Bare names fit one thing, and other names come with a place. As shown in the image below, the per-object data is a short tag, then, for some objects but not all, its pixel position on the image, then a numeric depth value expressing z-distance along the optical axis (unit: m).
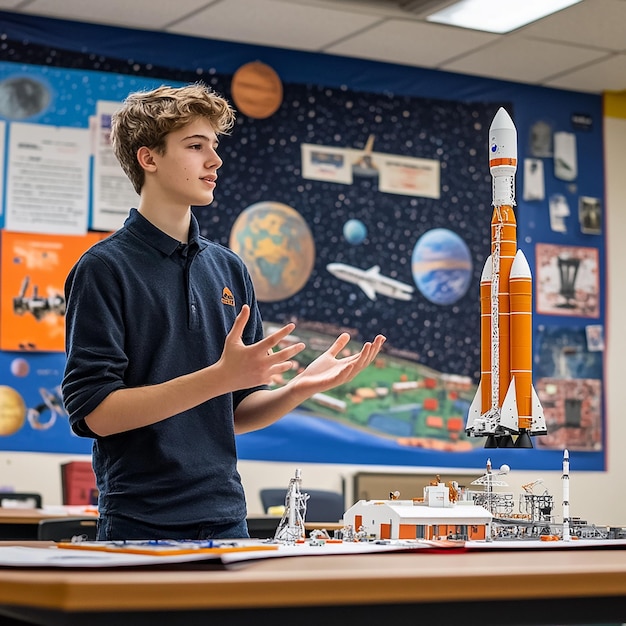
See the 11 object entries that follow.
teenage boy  2.02
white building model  2.16
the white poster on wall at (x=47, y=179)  5.73
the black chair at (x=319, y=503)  5.22
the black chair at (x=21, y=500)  5.02
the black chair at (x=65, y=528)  3.80
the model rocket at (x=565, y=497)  2.25
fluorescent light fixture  5.73
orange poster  5.63
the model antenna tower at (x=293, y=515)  2.03
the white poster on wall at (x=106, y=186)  5.87
